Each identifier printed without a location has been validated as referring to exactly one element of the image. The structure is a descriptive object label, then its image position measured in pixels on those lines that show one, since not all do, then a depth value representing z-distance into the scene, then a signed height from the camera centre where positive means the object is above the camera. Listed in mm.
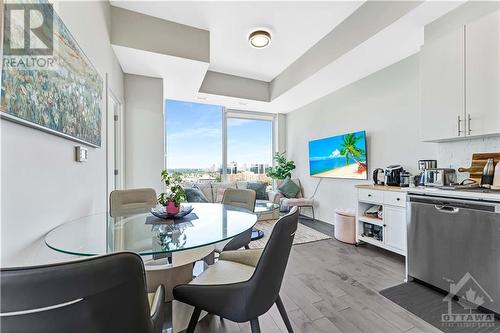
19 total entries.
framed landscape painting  1026 +494
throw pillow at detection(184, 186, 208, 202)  4218 -557
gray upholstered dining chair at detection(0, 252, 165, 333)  527 -342
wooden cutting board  2117 +16
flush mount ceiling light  3066 +1781
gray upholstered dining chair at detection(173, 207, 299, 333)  1089 -629
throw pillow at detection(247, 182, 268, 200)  5039 -507
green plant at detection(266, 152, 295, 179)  5516 -85
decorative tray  1753 -378
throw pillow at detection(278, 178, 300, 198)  5109 -534
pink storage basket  3283 -899
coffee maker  3002 -126
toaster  2209 -112
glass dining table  1174 -425
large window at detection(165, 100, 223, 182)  5047 +607
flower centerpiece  1766 -246
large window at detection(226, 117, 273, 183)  5691 +449
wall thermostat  1775 +99
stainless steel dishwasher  1698 -647
